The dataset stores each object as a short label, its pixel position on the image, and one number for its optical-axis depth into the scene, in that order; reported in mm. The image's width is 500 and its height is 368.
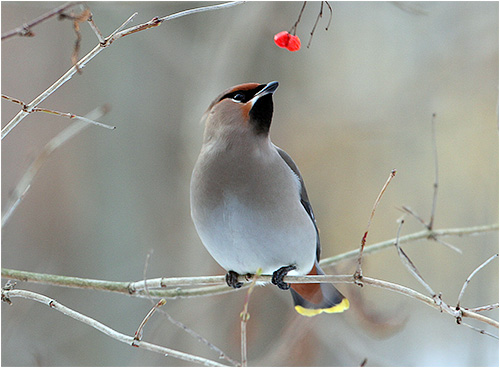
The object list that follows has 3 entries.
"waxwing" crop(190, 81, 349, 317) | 4477
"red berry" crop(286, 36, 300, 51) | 4439
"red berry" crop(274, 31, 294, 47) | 4448
